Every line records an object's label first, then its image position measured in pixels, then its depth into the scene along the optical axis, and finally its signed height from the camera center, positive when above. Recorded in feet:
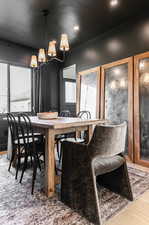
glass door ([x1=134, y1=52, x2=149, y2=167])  9.24 +0.15
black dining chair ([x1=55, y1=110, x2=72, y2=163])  9.94 -1.79
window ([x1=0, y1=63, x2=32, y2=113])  13.28 +2.02
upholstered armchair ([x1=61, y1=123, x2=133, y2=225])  4.75 -2.00
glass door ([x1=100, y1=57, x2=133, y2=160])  9.95 +1.19
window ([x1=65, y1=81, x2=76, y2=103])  17.19 +2.21
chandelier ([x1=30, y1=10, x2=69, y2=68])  7.68 +3.26
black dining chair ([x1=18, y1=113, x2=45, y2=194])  6.75 -1.86
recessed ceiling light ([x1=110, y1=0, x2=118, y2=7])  8.35 +5.96
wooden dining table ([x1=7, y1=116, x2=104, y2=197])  6.09 -1.72
